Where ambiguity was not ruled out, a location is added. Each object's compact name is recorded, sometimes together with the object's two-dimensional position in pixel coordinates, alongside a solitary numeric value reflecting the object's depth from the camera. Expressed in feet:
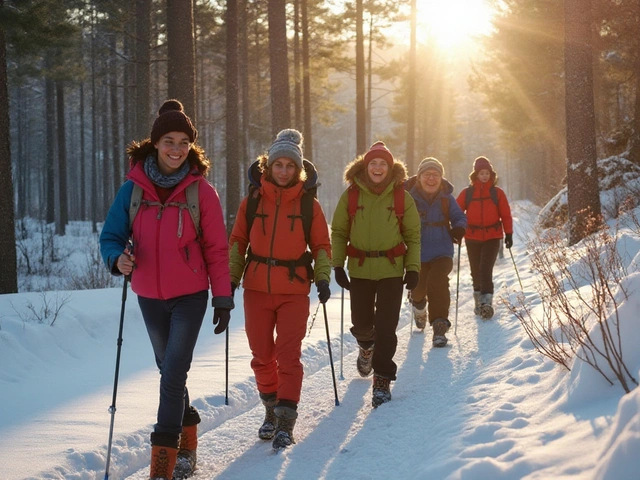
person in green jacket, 19.08
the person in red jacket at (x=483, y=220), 31.35
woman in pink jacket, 12.57
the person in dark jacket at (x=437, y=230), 26.53
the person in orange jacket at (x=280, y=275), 15.58
